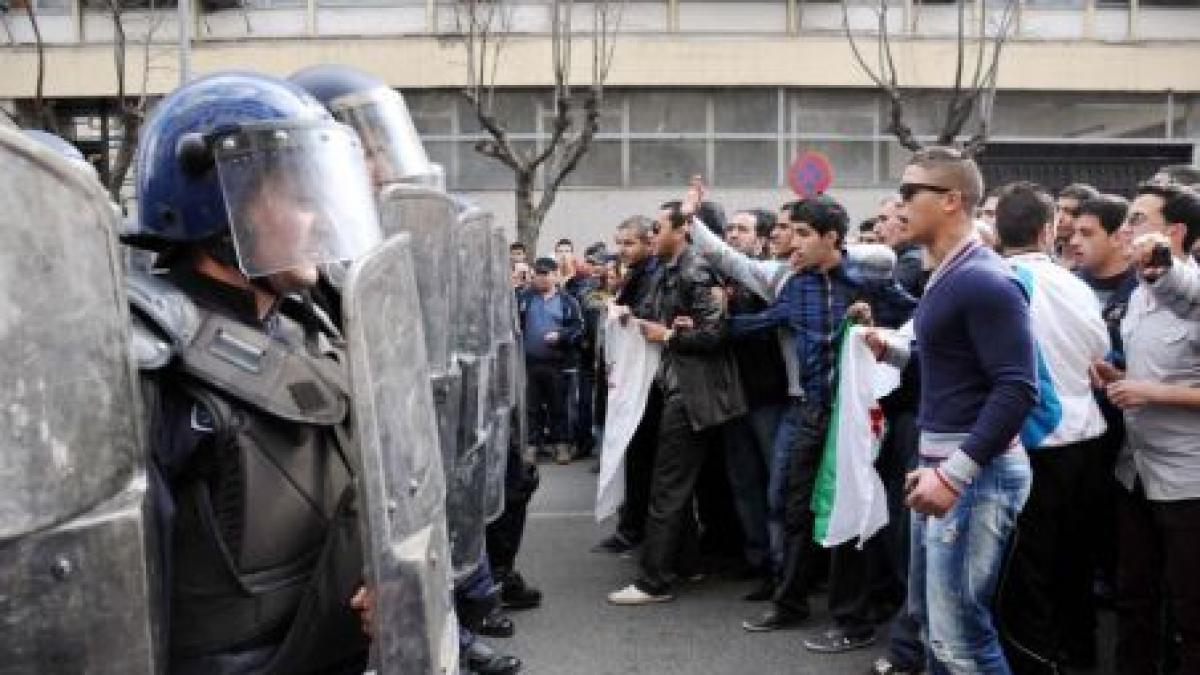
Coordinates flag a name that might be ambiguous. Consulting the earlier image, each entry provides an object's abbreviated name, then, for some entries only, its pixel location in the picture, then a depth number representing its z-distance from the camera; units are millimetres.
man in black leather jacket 6086
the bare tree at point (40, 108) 18172
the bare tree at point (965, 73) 19359
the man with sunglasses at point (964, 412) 3441
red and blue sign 11508
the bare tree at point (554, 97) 19609
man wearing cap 10859
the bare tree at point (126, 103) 17086
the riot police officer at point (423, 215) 3164
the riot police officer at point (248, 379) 1830
